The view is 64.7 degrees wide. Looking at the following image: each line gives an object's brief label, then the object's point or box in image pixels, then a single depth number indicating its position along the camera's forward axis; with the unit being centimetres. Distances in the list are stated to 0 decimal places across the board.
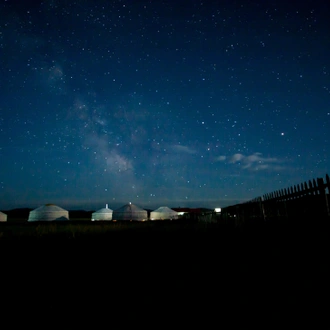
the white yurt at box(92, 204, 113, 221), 4899
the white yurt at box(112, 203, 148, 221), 3934
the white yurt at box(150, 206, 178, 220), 4453
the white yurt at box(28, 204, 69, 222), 3975
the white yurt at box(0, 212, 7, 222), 3844
